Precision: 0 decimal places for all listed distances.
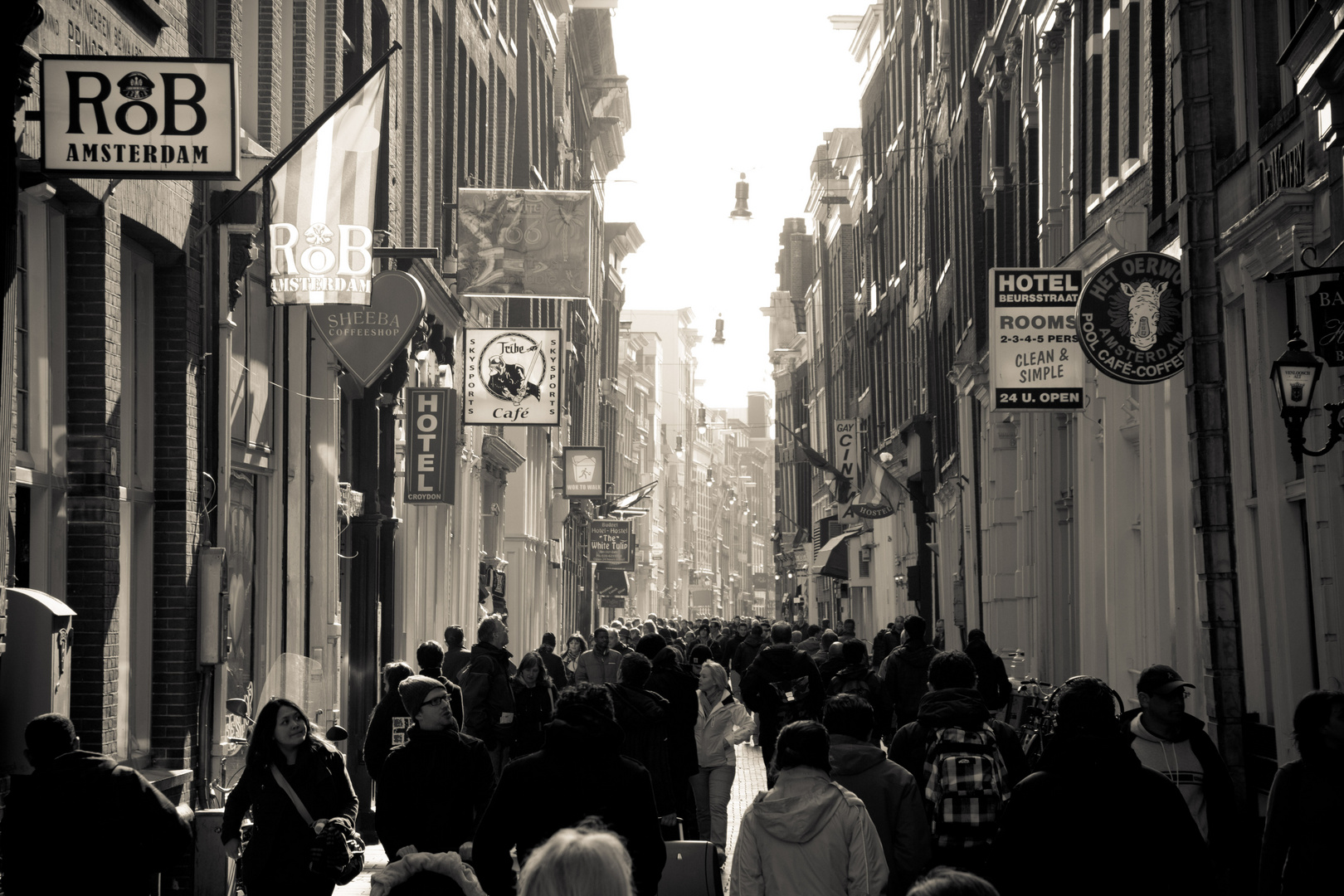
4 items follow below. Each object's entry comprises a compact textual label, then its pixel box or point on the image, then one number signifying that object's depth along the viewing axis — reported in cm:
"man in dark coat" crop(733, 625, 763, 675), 2355
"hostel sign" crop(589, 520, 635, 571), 5366
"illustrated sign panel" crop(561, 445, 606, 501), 4406
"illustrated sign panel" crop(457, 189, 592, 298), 2361
